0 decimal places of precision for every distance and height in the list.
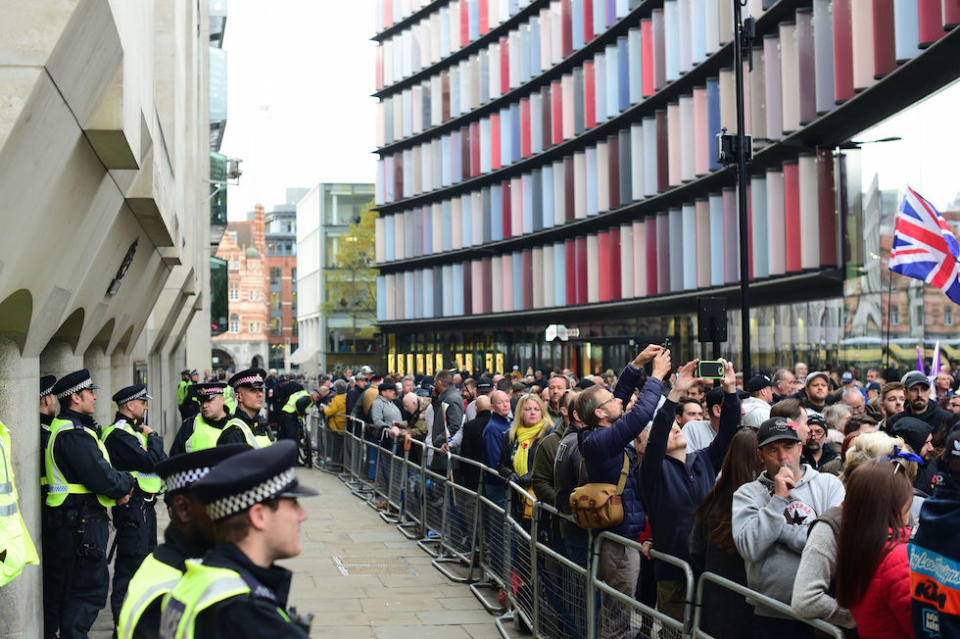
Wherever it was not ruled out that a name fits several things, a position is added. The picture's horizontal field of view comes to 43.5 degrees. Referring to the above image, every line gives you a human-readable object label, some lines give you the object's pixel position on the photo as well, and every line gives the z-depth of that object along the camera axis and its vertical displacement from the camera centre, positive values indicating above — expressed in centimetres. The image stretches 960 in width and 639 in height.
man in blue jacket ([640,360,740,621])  702 -89
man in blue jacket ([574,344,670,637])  734 -63
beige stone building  627 +124
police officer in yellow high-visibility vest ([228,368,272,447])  1060 -40
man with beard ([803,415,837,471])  920 -82
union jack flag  1470 +112
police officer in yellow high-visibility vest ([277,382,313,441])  1752 -94
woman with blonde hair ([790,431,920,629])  495 -99
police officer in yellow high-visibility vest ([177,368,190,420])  2897 -85
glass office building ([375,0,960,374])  2191 +443
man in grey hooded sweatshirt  566 -83
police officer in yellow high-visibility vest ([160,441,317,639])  313 -55
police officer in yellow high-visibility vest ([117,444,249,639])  387 -68
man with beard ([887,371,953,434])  1055 -59
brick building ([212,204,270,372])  13112 +462
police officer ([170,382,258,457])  950 -60
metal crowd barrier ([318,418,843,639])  650 -169
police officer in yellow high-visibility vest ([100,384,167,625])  923 -118
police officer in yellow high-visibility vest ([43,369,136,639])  852 -111
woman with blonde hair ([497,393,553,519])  1099 -87
